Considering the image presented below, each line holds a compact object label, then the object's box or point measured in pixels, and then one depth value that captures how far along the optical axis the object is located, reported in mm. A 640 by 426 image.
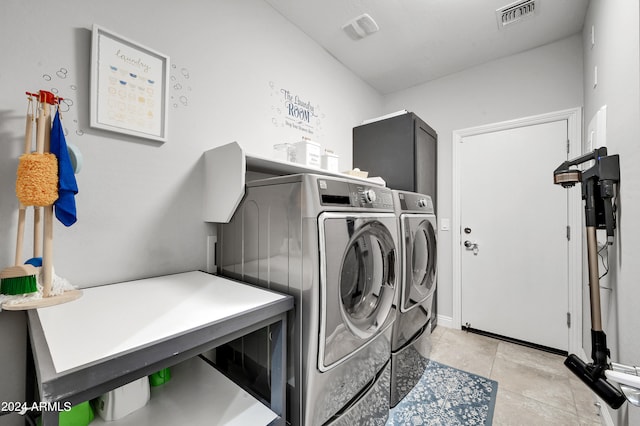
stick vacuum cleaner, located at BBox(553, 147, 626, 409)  1136
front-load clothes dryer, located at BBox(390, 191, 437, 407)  1734
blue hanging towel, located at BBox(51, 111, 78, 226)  934
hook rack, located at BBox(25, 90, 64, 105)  925
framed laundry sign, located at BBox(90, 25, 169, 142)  1190
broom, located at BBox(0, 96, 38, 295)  876
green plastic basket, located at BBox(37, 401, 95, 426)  855
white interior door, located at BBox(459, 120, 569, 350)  2475
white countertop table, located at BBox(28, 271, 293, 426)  575
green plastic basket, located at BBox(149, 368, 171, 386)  1157
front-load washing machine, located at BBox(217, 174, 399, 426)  1062
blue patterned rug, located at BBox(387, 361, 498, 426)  1615
